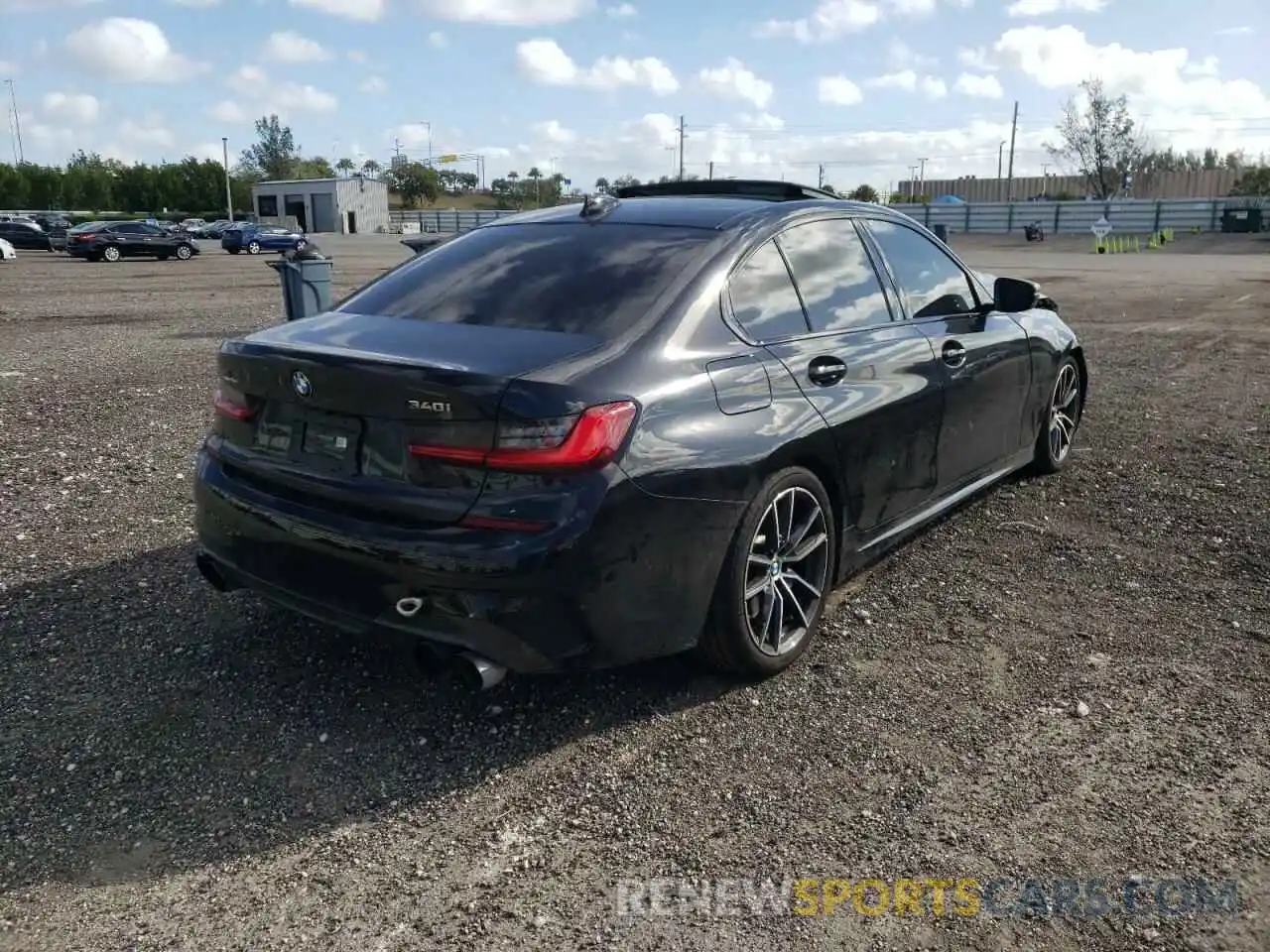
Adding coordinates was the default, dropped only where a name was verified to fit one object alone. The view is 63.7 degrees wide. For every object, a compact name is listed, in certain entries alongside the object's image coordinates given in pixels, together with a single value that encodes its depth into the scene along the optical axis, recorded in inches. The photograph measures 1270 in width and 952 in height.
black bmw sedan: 113.0
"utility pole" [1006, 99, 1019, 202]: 3654.5
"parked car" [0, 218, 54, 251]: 1620.3
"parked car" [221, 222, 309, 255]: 1717.5
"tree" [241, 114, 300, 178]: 4975.4
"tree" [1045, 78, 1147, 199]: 2965.1
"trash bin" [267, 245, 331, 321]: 357.1
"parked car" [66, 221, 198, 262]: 1321.4
